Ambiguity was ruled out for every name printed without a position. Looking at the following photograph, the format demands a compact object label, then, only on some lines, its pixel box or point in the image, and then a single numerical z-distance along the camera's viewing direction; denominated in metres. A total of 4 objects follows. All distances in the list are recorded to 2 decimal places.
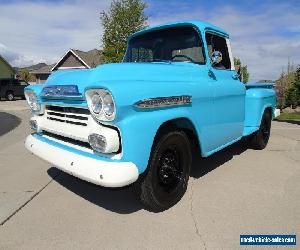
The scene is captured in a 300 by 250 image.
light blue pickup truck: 2.94
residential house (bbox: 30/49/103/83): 36.04
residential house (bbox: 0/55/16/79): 49.86
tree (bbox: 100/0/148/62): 22.20
